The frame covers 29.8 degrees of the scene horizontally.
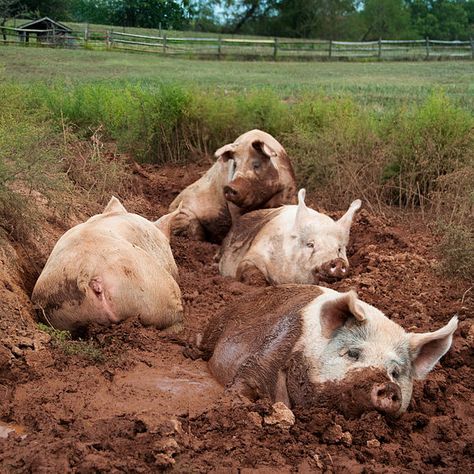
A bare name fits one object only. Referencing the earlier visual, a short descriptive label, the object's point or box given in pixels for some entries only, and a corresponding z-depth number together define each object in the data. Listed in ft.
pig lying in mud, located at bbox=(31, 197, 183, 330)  20.22
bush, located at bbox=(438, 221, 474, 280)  26.07
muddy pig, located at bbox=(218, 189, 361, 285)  26.35
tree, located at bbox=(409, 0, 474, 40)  246.88
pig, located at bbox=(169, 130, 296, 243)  32.53
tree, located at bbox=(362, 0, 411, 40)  238.68
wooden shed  136.63
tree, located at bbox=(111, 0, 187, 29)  208.39
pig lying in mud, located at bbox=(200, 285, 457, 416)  15.65
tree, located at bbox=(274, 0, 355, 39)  220.23
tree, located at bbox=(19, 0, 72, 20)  176.14
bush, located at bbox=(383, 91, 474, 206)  36.19
